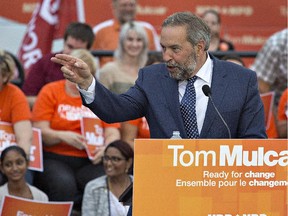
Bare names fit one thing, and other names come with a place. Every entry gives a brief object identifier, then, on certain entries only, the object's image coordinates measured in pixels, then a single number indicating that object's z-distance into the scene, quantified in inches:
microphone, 297.8
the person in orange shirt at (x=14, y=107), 465.4
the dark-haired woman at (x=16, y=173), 444.8
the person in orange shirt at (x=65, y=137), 471.2
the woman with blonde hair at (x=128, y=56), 521.3
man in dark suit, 301.4
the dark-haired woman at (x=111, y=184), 443.4
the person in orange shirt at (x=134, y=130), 492.2
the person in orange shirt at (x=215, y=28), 580.4
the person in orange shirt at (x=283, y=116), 486.4
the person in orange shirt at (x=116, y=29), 585.7
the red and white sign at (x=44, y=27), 586.6
